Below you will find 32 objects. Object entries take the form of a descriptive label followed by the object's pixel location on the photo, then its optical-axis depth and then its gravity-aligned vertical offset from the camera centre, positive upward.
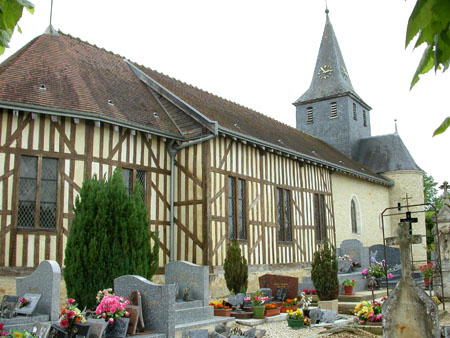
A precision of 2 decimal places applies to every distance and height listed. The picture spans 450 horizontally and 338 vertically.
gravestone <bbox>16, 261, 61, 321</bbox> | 7.38 -0.62
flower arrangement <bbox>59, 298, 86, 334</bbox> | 6.58 -0.97
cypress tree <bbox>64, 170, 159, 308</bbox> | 8.61 +0.11
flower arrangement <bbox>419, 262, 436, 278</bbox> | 14.06 -0.87
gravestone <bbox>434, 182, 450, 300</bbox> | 12.47 +0.01
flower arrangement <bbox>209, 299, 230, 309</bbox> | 10.30 -1.31
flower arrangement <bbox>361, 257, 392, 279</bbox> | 15.30 -0.97
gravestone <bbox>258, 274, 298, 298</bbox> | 12.07 -1.03
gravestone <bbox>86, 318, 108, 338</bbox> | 6.61 -1.13
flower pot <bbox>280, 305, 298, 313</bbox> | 11.17 -1.51
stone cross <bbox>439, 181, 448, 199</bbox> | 13.02 +1.45
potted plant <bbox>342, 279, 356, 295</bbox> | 13.08 -1.20
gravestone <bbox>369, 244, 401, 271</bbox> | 18.23 -0.51
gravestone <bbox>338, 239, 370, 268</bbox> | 17.61 -0.34
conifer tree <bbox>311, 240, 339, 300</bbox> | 11.21 -0.79
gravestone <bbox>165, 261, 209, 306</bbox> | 9.56 -0.70
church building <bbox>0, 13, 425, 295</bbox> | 11.01 +2.33
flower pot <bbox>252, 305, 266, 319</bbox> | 10.30 -1.44
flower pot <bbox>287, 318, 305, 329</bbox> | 9.52 -1.59
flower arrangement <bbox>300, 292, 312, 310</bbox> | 10.10 -1.27
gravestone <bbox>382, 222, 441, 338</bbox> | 5.25 -0.80
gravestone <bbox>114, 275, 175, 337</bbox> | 7.33 -0.92
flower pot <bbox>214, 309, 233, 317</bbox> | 10.05 -1.43
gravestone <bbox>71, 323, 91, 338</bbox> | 6.60 -1.15
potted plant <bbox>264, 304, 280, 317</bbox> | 10.52 -1.48
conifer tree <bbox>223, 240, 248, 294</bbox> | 12.05 -0.70
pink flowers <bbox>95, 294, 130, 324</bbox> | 6.90 -0.91
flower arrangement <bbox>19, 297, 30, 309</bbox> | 7.35 -0.83
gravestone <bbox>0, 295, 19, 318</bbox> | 7.15 -0.88
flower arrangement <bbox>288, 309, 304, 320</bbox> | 9.58 -1.44
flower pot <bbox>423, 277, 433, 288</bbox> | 14.44 -1.26
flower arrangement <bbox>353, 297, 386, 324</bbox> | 8.56 -1.29
